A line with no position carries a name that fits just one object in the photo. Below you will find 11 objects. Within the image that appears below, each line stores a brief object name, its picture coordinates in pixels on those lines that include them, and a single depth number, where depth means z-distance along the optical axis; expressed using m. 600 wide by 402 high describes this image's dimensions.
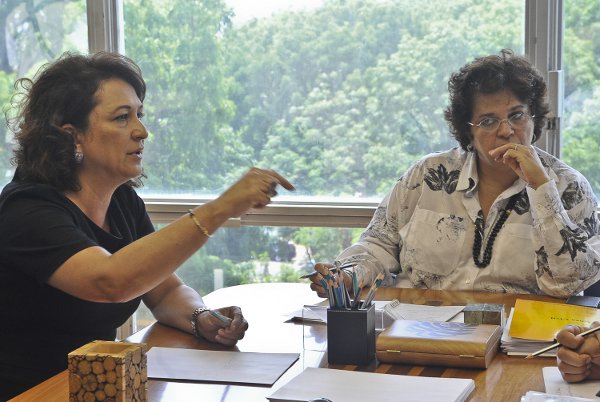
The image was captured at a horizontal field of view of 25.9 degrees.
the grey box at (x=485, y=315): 2.38
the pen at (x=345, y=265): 2.61
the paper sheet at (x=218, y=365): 2.16
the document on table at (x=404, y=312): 2.50
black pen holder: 2.23
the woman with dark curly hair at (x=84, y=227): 2.32
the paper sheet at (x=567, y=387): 2.05
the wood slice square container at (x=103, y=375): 1.90
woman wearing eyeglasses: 2.89
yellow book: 2.32
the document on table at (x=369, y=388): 2.02
